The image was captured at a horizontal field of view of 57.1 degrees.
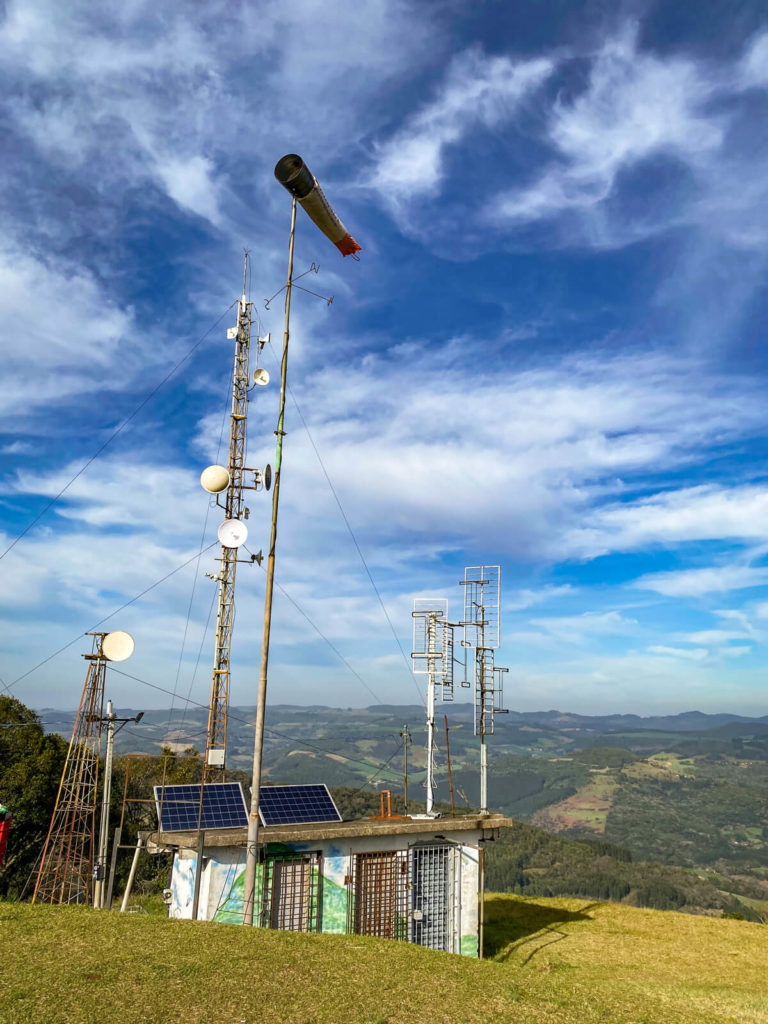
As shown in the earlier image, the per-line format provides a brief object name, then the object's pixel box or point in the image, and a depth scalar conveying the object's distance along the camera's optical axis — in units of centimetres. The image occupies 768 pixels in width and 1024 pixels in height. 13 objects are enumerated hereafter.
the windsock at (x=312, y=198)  1873
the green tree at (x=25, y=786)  3594
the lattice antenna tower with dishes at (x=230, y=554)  3062
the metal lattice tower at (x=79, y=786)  2847
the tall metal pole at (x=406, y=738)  2611
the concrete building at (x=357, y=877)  1831
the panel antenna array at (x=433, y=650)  2530
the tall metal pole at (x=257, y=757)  1639
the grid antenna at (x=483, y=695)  2681
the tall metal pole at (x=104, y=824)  2116
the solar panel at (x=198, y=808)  1940
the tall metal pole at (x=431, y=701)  2400
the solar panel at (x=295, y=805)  2005
